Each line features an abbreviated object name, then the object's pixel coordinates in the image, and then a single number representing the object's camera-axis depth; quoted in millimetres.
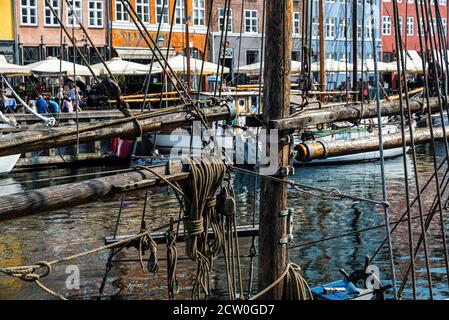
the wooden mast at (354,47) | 12617
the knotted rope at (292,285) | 6973
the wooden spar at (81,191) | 5395
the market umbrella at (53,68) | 31188
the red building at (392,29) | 58219
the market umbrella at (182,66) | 33750
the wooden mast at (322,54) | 30594
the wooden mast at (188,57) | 24394
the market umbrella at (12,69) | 30359
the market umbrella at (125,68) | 33094
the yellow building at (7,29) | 40250
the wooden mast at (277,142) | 6809
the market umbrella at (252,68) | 37578
